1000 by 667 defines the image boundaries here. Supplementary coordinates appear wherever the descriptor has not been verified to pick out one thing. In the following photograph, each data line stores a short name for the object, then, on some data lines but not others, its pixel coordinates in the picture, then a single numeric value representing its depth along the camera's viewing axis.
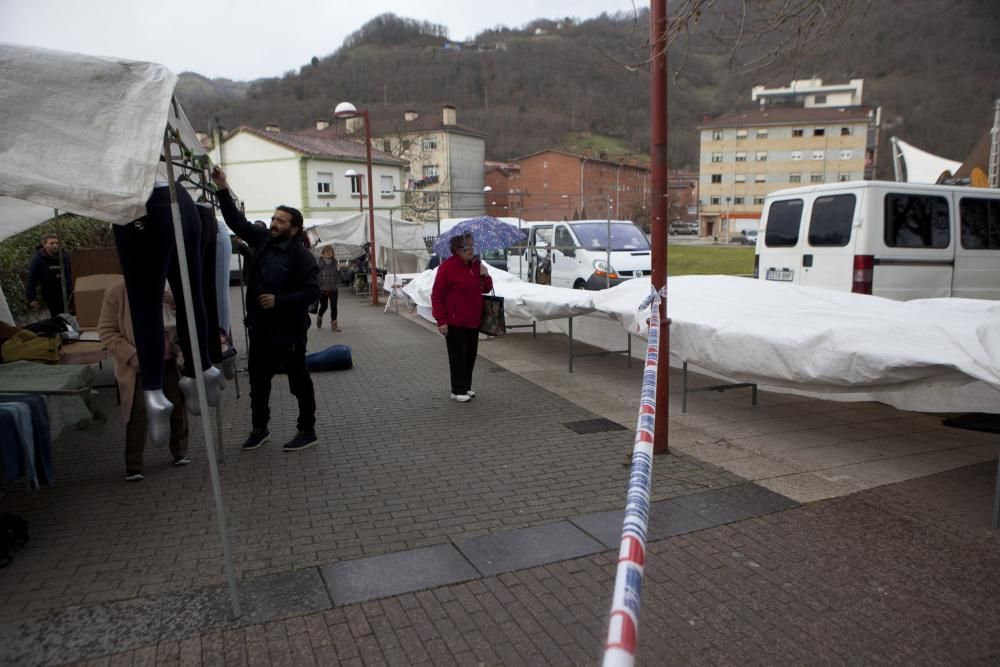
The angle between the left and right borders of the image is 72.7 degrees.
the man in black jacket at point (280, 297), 5.54
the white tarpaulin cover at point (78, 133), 2.70
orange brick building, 61.44
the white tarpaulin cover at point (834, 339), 4.52
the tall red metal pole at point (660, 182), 4.99
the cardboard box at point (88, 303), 7.77
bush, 10.60
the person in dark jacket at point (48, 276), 9.48
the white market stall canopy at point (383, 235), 22.22
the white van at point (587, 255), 15.95
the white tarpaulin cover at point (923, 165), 23.81
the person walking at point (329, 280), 13.86
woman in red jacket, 7.43
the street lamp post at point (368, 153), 16.94
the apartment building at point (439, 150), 56.31
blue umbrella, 13.02
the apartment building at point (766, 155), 80.50
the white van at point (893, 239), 8.30
